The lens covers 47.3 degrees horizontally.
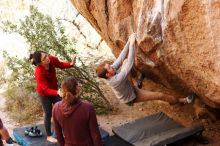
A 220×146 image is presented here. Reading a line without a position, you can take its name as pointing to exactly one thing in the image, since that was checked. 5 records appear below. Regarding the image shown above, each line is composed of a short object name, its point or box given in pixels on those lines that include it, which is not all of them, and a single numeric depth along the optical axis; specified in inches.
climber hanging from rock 154.4
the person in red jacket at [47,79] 164.8
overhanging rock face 121.2
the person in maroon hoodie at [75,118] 107.0
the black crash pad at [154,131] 177.4
